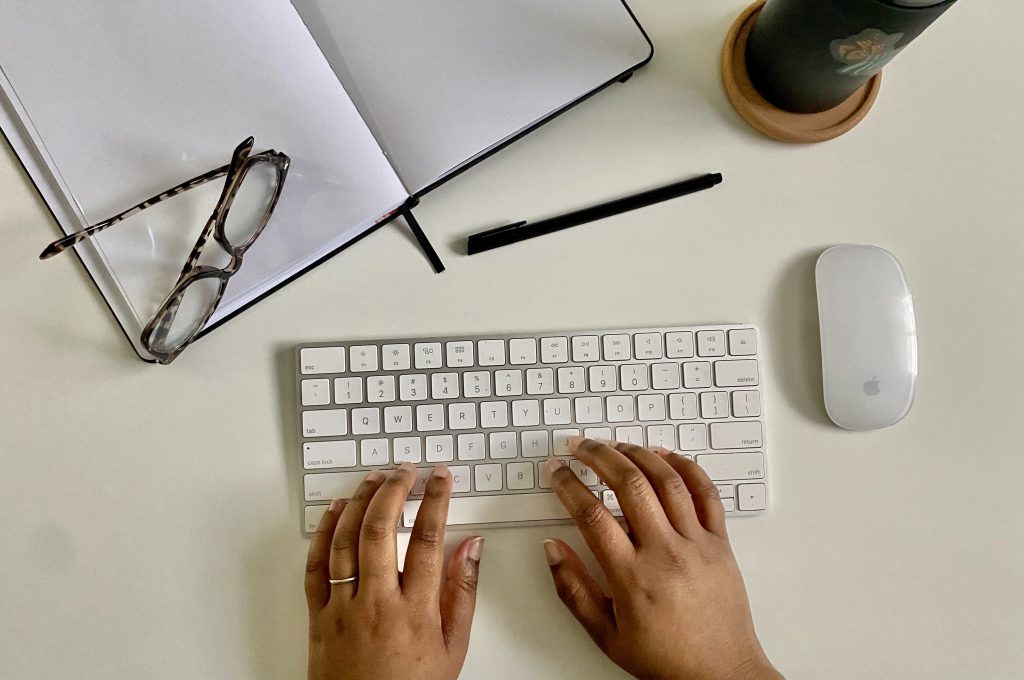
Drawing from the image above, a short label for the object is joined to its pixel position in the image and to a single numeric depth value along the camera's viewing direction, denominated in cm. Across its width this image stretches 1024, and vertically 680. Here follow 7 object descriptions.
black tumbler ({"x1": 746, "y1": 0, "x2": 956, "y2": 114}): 50
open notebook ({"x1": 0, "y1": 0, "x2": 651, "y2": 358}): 62
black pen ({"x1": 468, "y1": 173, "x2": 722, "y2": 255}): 68
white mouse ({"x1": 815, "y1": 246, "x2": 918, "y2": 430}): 66
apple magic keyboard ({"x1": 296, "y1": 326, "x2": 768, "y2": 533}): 66
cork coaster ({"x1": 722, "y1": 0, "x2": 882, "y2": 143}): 67
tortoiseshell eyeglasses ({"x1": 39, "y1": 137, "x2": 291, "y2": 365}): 61
